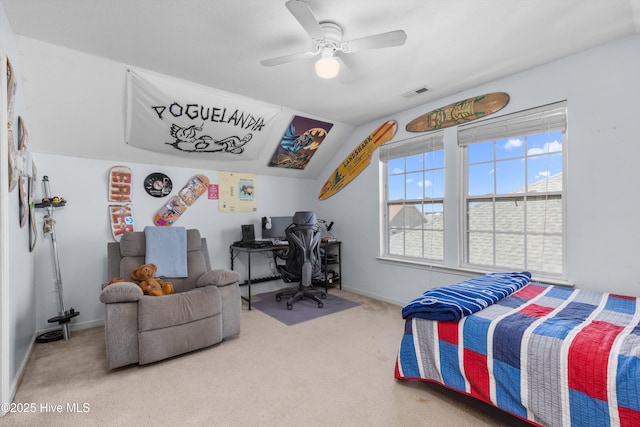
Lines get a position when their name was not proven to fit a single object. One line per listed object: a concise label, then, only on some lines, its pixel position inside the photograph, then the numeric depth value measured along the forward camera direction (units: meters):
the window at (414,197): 3.43
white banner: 2.73
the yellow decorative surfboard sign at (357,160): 3.87
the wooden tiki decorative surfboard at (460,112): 2.88
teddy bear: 2.47
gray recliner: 2.14
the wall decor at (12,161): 1.83
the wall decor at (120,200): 3.22
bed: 1.28
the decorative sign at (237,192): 4.04
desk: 3.67
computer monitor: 4.22
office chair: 3.52
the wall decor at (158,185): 3.45
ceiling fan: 1.68
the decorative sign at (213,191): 3.92
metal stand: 2.68
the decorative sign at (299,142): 3.86
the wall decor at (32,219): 2.46
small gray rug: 3.28
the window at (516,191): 2.61
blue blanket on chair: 2.86
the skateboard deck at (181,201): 3.54
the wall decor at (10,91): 1.84
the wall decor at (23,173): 2.15
